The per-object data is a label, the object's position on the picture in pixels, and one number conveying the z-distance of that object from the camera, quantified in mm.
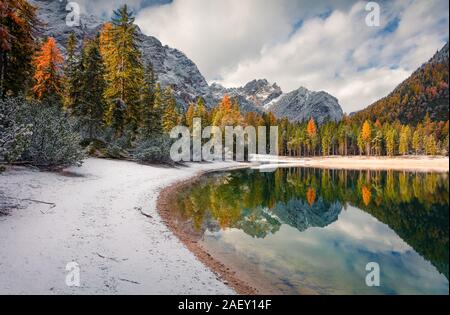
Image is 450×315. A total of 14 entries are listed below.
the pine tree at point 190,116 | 74069
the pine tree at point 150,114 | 41825
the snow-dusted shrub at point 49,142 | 18609
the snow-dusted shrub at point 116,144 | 31875
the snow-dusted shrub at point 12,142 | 10867
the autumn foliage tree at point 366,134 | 69688
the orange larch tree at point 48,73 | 33156
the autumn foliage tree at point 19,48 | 21172
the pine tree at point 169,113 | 59344
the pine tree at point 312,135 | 105188
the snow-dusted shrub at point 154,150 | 33625
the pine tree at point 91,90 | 34750
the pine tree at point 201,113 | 66138
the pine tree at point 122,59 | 34531
